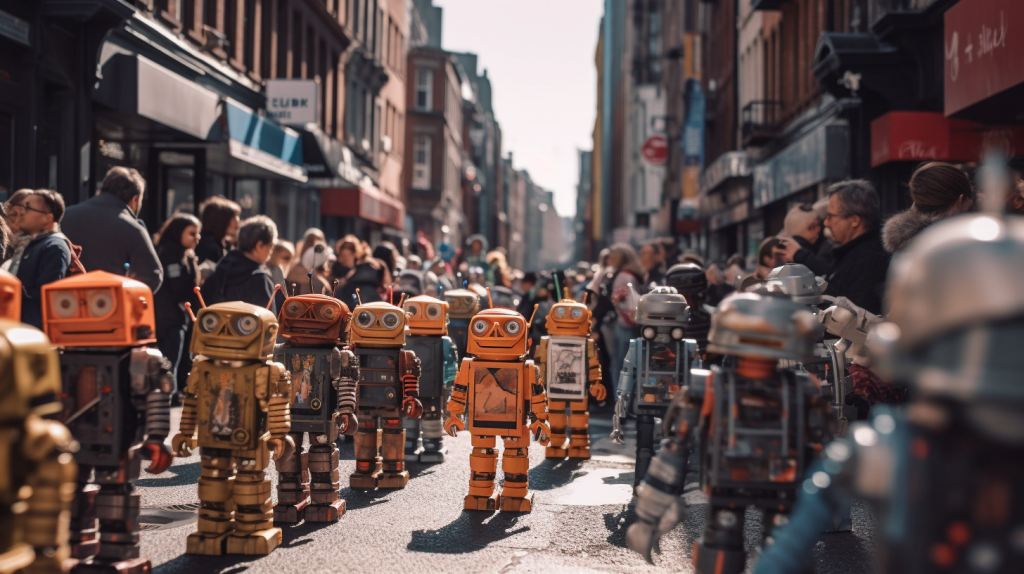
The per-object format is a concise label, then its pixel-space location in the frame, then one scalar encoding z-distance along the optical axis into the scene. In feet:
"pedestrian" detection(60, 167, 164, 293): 29.78
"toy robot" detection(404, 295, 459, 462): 29.22
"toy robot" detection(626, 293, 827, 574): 14.14
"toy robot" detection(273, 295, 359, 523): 22.03
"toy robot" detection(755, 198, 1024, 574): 8.26
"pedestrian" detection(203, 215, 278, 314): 30.60
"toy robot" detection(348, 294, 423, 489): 25.43
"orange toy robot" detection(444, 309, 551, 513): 23.67
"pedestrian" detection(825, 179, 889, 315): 21.98
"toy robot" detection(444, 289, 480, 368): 37.45
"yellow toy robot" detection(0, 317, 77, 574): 10.23
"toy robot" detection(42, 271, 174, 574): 16.34
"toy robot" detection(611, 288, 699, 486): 25.21
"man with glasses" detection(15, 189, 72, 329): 23.94
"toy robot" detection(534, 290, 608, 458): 30.25
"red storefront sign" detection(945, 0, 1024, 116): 30.99
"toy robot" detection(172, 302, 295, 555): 18.13
